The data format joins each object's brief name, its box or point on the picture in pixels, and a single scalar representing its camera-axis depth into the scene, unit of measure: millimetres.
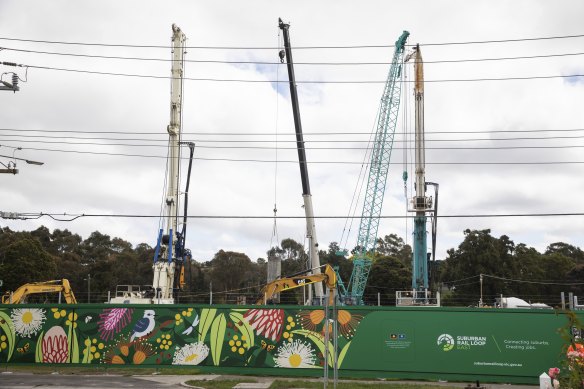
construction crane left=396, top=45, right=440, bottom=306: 41344
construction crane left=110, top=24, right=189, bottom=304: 29094
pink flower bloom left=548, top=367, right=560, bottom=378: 9852
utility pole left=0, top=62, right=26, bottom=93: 17962
